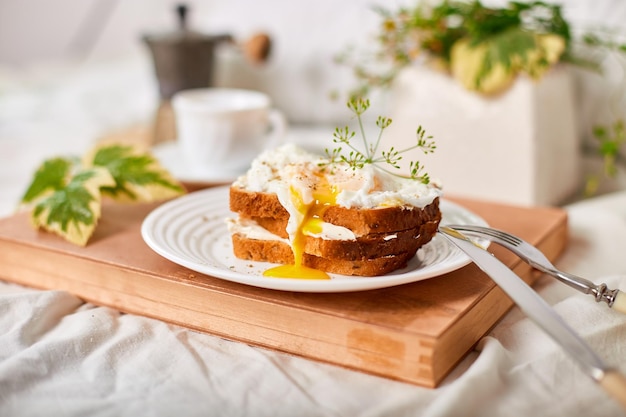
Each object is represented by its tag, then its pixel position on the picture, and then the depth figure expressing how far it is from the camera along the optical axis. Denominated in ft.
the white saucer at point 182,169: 5.00
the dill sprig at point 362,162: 2.77
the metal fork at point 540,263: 2.61
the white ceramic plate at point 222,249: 2.48
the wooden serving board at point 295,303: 2.37
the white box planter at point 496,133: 4.40
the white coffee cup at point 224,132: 4.85
